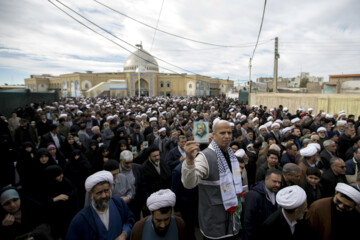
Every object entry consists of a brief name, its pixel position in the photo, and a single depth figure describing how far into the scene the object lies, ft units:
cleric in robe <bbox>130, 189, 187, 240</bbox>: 6.31
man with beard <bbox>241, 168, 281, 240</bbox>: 7.50
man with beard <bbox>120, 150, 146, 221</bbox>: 10.50
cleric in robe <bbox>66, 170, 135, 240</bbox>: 6.34
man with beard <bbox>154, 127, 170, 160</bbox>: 17.50
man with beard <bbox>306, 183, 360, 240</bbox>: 6.91
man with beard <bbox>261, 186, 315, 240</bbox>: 6.43
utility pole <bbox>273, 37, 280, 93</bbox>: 64.08
